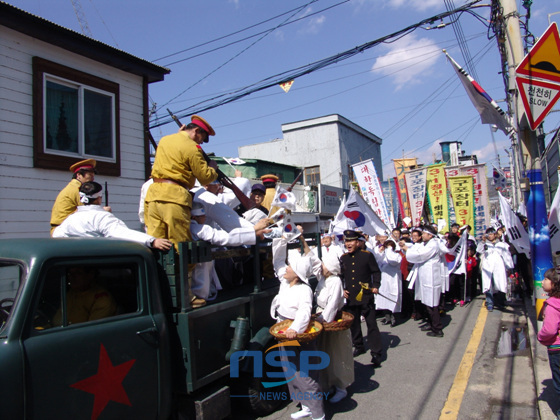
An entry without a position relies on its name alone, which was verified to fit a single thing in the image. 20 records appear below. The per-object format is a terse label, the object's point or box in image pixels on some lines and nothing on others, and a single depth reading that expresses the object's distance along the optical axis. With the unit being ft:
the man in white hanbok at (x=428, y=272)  23.82
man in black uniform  19.71
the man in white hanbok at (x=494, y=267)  28.50
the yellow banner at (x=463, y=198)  38.06
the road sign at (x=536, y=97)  17.49
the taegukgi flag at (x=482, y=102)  22.54
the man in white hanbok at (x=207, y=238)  12.04
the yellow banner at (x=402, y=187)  45.18
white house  21.39
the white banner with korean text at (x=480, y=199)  38.11
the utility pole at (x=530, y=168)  20.42
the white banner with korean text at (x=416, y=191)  40.11
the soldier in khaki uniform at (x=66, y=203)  13.79
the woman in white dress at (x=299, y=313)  12.82
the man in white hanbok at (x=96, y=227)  11.15
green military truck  7.79
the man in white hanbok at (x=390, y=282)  25.95
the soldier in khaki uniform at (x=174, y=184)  12.02
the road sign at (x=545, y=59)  16.94
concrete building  90.17
